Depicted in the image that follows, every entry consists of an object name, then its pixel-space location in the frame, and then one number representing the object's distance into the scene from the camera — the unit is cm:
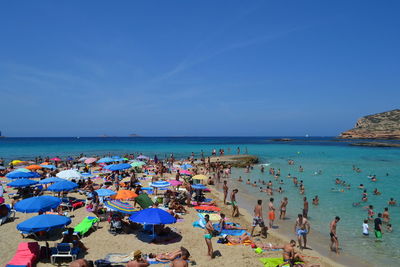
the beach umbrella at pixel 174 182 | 1556
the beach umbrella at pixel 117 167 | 1740
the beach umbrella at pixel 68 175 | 1539
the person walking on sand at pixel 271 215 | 1209
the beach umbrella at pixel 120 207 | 1021
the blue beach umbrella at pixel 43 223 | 777
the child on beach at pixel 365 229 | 1108
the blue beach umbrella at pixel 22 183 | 1413
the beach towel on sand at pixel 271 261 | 808
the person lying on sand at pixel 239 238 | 975
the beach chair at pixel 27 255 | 715
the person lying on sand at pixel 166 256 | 816
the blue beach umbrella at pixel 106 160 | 2286
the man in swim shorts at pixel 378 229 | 1086
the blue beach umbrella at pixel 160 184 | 1530
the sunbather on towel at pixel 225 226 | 1077
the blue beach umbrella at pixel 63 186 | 1281
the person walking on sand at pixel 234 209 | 1336
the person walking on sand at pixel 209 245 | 851
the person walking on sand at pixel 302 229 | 969
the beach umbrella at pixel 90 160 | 2577
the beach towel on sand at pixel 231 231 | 1083
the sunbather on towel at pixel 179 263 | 678
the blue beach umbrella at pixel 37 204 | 912
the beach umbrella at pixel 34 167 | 2031
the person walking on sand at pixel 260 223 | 1065
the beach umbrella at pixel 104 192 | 1302
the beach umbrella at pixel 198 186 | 1541
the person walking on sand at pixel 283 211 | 1335
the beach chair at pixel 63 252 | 779
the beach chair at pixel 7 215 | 1104
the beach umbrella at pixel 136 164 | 2325
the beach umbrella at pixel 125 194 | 1197
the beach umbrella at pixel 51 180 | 1469
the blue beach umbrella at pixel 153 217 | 884
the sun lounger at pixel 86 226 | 988
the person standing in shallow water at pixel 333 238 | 968
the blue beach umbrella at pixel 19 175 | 1626
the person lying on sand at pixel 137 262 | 699
